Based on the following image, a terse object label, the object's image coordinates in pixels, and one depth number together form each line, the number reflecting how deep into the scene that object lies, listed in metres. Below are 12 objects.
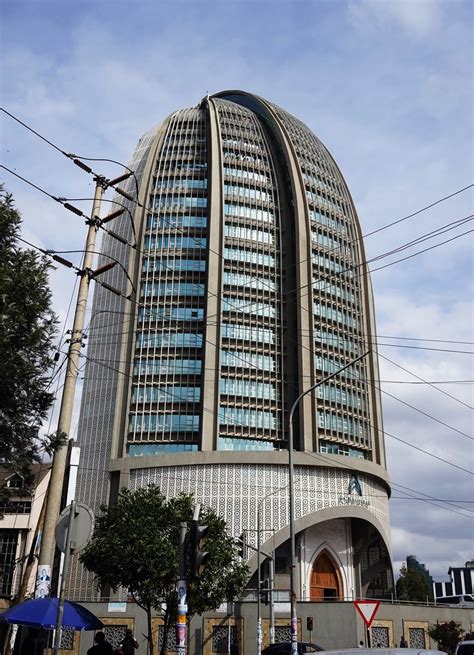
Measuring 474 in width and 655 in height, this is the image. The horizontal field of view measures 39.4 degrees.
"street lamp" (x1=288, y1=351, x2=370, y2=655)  21.52
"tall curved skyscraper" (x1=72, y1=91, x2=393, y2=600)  61.22
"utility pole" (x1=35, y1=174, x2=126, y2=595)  13.98
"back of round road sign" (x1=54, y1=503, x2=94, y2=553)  11.18
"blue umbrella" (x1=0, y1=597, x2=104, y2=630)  13.44
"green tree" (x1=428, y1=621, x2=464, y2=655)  41.38
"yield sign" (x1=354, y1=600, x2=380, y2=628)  15.67
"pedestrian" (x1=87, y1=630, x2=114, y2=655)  16.52
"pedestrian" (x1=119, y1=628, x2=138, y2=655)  21.80
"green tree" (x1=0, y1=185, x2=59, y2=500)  15.28
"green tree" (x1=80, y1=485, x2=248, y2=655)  31.25
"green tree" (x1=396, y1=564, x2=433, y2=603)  89.50
